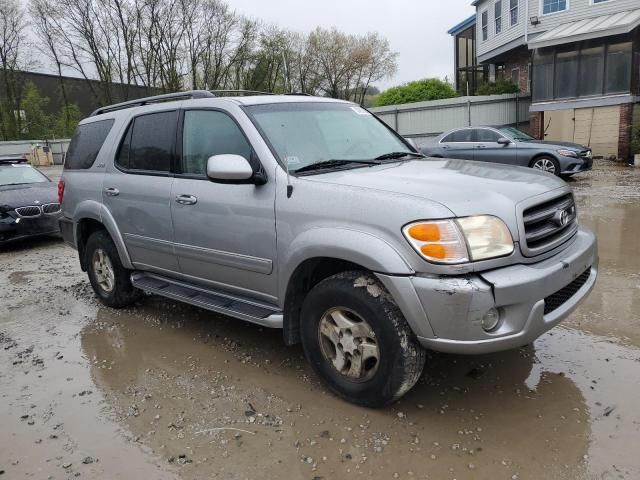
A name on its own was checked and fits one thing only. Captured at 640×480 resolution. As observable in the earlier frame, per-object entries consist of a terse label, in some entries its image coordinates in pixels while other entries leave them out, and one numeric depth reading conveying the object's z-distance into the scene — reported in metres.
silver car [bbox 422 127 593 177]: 13.49
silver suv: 2.84
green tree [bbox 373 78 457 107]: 26.08
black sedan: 8.64
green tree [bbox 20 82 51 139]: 40.94
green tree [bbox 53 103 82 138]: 41.34
